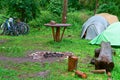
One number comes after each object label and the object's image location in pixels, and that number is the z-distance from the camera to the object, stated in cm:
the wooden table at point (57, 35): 713
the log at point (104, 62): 426
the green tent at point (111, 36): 683
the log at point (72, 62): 435
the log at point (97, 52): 524
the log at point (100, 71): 424
